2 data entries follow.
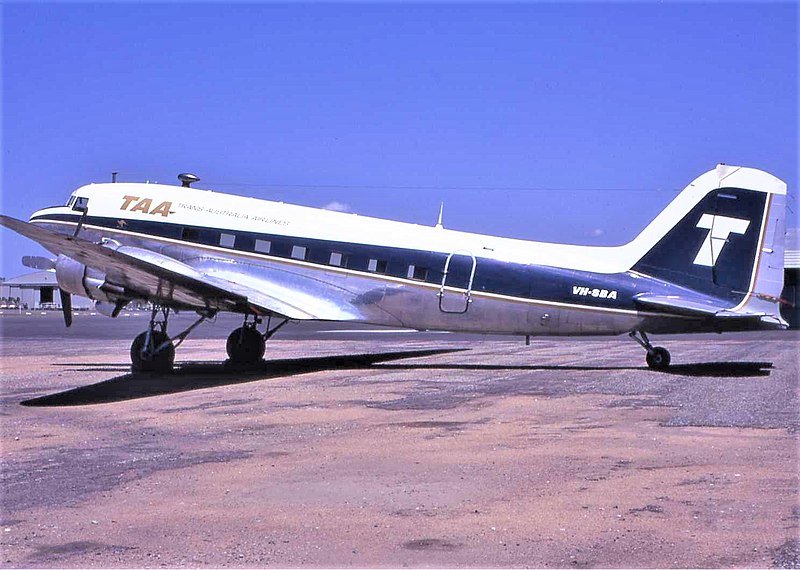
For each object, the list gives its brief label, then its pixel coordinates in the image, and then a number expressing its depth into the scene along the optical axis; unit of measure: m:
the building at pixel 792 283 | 59.02
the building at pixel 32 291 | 126.56
